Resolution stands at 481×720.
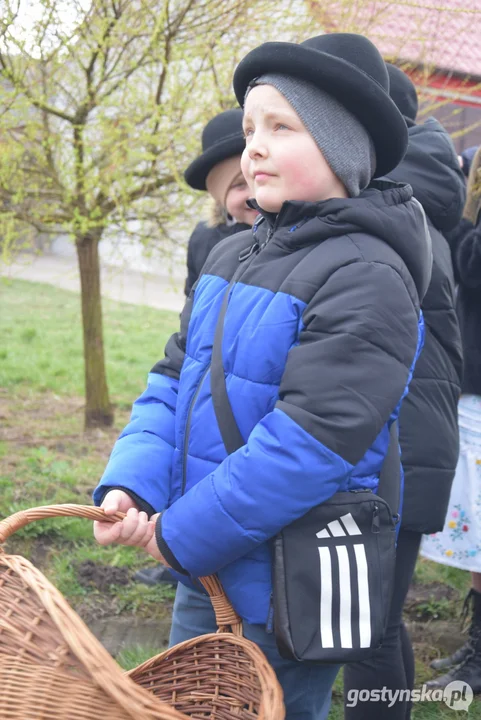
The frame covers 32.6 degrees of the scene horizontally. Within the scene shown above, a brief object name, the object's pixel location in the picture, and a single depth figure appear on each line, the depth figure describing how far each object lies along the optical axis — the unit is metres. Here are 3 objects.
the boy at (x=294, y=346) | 1.40
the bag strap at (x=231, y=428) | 1.53
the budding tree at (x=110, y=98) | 3.86
